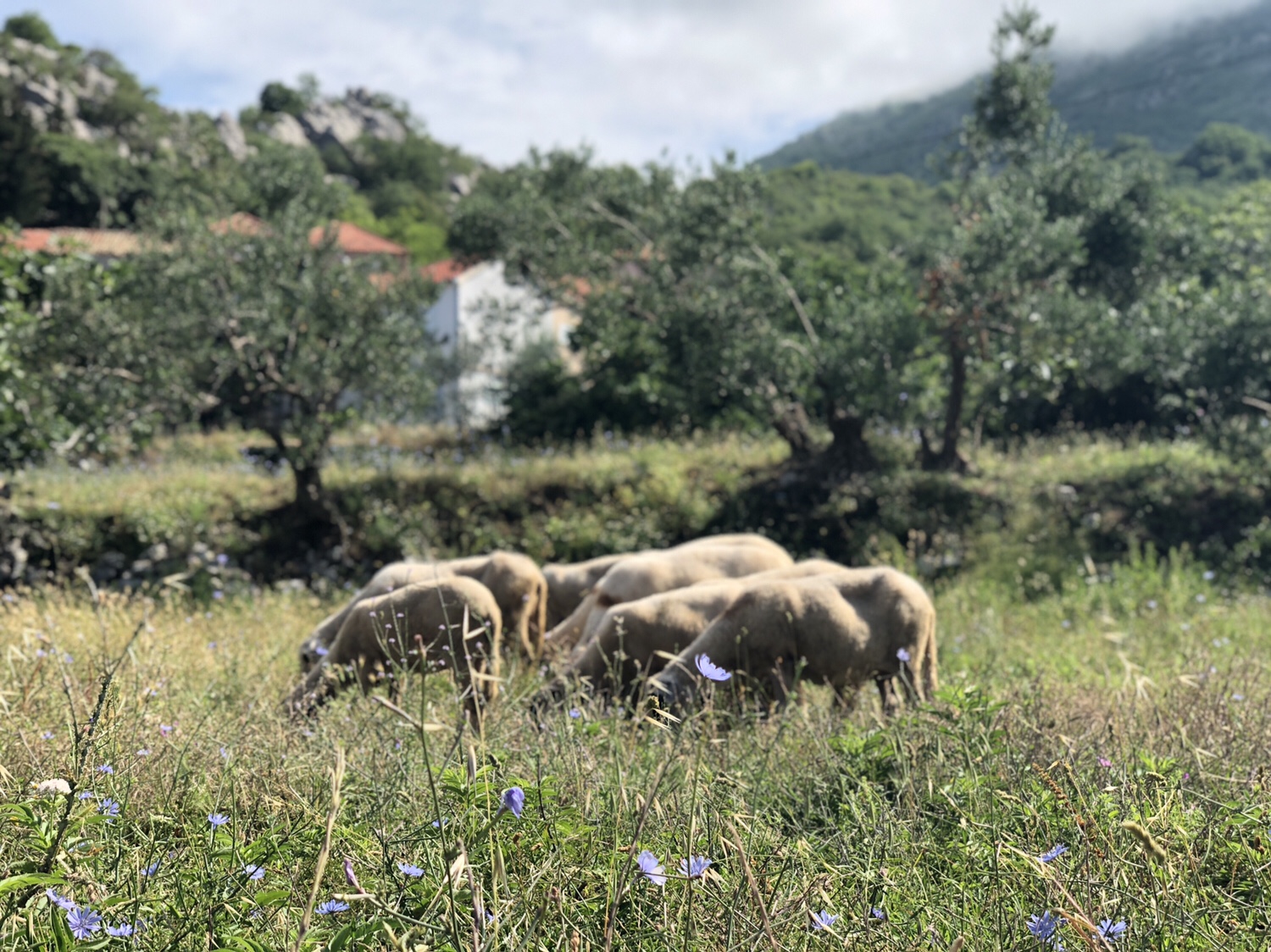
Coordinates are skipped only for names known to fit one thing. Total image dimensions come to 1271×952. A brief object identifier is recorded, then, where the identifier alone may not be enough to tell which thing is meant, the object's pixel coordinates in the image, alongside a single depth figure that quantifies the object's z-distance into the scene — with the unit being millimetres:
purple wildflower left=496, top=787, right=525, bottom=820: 1946
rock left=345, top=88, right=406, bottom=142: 120625
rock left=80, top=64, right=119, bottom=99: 69688
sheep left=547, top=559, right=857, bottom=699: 6062
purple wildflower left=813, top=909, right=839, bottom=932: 2053
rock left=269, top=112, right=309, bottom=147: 105362
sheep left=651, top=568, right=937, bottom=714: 5621
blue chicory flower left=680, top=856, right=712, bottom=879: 1946
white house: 21781
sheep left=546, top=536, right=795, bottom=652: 7141
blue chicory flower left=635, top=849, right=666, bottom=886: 1907
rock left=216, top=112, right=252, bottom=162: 88812
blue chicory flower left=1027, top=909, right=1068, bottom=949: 1997
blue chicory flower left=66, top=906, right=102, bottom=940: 2086
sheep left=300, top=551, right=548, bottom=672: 6629
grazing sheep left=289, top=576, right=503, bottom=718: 5551
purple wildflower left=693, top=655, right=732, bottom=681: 2205
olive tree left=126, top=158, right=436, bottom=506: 13719
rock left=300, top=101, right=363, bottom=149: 109688
